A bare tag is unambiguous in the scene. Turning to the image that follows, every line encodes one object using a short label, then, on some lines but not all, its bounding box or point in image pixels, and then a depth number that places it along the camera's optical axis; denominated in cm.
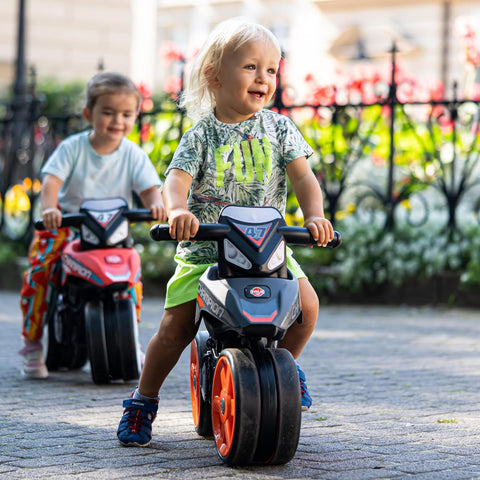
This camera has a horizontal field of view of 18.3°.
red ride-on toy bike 747
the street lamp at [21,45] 2159
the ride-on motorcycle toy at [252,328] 478
